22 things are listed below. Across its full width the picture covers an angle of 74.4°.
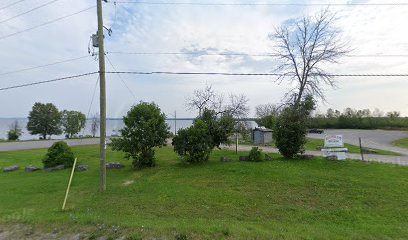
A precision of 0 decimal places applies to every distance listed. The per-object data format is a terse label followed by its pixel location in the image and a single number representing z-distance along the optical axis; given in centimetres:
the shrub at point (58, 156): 1484
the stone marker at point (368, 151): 1894
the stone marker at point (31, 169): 1462
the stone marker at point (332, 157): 1405
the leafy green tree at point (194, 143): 1420
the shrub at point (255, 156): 1447
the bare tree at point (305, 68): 2641
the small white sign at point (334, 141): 1445
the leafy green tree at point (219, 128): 1520
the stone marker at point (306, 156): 1484
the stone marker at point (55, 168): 1441
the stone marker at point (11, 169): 1490
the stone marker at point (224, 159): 1481
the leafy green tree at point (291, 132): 1463
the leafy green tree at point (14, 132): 3962
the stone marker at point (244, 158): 1481
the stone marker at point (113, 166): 1437
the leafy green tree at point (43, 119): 4131
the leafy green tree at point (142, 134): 1346
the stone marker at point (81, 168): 1419
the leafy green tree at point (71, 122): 4462
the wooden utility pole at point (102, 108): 974
